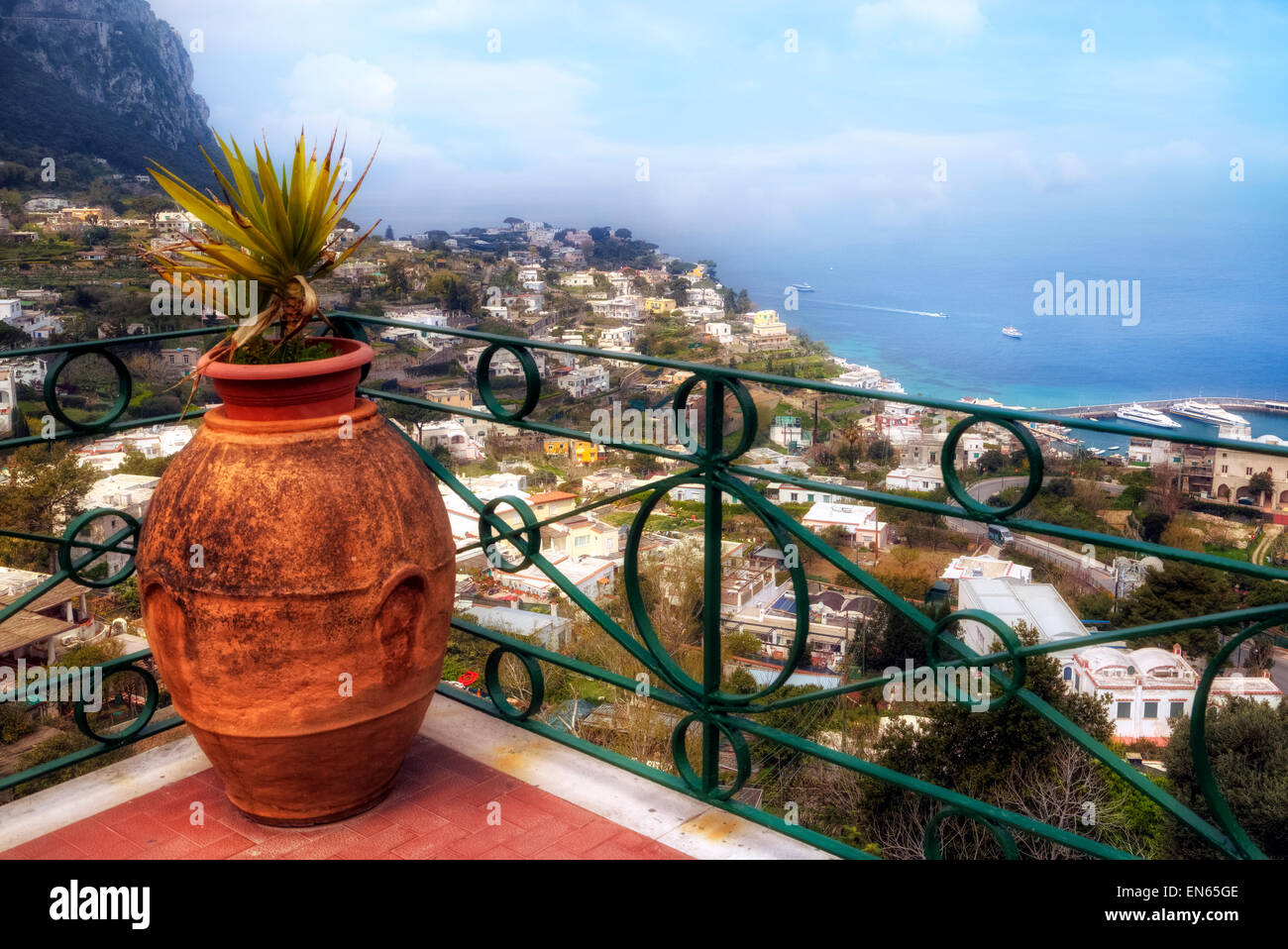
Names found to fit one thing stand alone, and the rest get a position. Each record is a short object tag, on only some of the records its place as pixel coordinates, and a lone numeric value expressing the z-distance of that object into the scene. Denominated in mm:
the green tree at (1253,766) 14211
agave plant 2373
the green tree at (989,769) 16406
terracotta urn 2254
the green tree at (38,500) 17281
